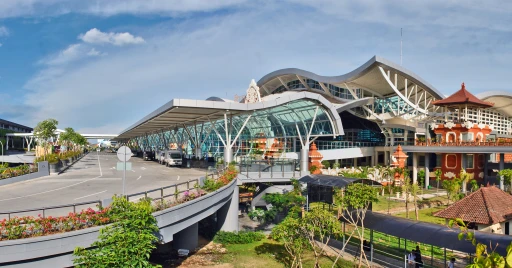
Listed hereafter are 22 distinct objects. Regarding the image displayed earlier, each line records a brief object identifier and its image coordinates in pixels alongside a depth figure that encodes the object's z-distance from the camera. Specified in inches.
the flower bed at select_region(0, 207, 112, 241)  387.9
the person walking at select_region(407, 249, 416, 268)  641.6
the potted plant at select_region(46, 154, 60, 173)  1193.5
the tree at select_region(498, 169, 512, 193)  1419.8
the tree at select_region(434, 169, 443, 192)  1740.9
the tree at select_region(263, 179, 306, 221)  984.3
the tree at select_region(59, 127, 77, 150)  2380.7
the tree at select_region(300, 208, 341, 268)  610.9
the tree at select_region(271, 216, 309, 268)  621.9
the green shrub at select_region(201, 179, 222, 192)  738.6
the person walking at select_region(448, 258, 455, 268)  586.9
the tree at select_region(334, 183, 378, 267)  668.7
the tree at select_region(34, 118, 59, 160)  1624.0
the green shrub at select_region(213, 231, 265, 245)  837.2
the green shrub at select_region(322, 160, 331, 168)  1901.2
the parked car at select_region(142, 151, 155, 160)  2499.5
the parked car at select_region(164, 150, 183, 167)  1617.9
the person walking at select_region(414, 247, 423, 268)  636.7
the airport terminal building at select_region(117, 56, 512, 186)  1454.2
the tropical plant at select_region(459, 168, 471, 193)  1492.4
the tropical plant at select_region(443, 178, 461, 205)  1277.4
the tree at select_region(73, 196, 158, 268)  416.5
